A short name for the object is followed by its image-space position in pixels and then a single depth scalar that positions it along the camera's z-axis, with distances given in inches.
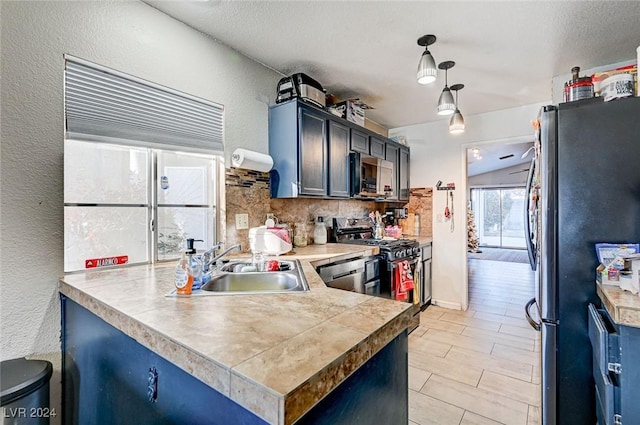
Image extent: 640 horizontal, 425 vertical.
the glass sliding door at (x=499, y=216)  384.8
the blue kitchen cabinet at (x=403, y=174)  159.8
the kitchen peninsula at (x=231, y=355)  25.8
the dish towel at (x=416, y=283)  130.6
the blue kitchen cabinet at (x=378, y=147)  136.7
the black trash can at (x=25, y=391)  44.8
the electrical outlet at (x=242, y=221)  92.3
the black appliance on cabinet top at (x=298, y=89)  99.6
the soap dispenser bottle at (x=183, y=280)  48.9
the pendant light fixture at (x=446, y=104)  95.4
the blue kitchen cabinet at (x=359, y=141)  124.6
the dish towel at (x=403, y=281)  117.0
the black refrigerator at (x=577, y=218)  53.5
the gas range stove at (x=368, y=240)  117.7
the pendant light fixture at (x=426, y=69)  80.2
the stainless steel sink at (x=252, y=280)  63.9
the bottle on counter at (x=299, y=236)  113.3
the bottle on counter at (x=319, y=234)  123.0
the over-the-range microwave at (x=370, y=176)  124.6
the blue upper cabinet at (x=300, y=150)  99.0
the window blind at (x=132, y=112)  62.8
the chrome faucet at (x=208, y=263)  61.7
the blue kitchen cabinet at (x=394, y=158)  149.5
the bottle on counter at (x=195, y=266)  52.2
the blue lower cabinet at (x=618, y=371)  41.2
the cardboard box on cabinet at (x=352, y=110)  121.6
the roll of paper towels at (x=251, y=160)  87.0
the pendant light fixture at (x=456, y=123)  113.7
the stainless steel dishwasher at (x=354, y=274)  90.9
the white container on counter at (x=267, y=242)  90.4
